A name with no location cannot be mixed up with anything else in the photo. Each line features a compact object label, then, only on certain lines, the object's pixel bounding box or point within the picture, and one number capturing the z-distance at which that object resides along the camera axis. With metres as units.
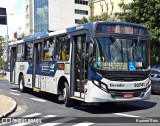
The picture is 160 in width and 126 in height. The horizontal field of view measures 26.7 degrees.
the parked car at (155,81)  19.34
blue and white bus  11.77
